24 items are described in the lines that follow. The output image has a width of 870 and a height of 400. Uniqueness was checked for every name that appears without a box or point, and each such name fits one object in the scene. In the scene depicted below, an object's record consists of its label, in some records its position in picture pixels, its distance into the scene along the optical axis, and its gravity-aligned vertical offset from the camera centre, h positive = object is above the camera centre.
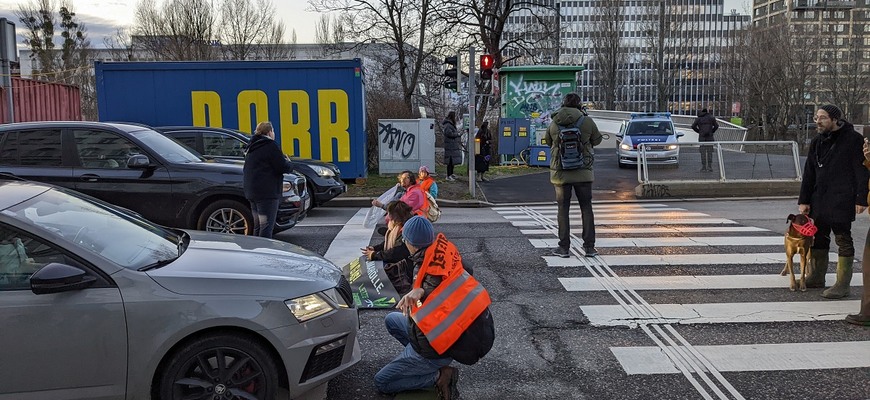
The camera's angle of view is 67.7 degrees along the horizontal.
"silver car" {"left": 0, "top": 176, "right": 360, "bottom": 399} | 3.24 -0.95
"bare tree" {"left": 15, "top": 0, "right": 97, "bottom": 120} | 43.28 +6.40
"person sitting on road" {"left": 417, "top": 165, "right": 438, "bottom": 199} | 8.16 -0.65
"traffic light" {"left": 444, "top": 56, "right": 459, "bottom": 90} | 15.40 +1.34
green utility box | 22.20 +1.03
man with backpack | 7.79 -0.29
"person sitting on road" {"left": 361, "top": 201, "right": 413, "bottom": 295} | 6.23 -1.16
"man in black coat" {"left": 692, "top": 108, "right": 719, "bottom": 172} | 19.11 -0.04
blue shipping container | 15.83 +0.90
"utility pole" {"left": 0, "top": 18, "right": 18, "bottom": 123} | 11.62 +1.69
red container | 16.81 +1.09
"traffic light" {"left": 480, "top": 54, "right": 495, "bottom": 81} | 14.99 +1.48
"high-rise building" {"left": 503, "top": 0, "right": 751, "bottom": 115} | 71.31 +9.50
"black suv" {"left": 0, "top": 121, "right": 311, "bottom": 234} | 8.09 -0.43
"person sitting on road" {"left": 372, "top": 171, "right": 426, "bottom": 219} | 7.71 -0.75
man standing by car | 7.46 -0.45
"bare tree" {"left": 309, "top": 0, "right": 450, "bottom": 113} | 27.34 +4.37
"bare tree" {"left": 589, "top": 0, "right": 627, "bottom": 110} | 71.19 +9.19
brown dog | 6.27 -1.15
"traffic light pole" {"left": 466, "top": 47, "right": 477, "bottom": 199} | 14.86 +0.23
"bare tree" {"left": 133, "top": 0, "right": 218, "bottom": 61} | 39.34 +6.64
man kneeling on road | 3.70 -1.04
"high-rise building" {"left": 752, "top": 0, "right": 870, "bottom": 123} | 60.59 +5.63
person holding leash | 5.98 -0.58
